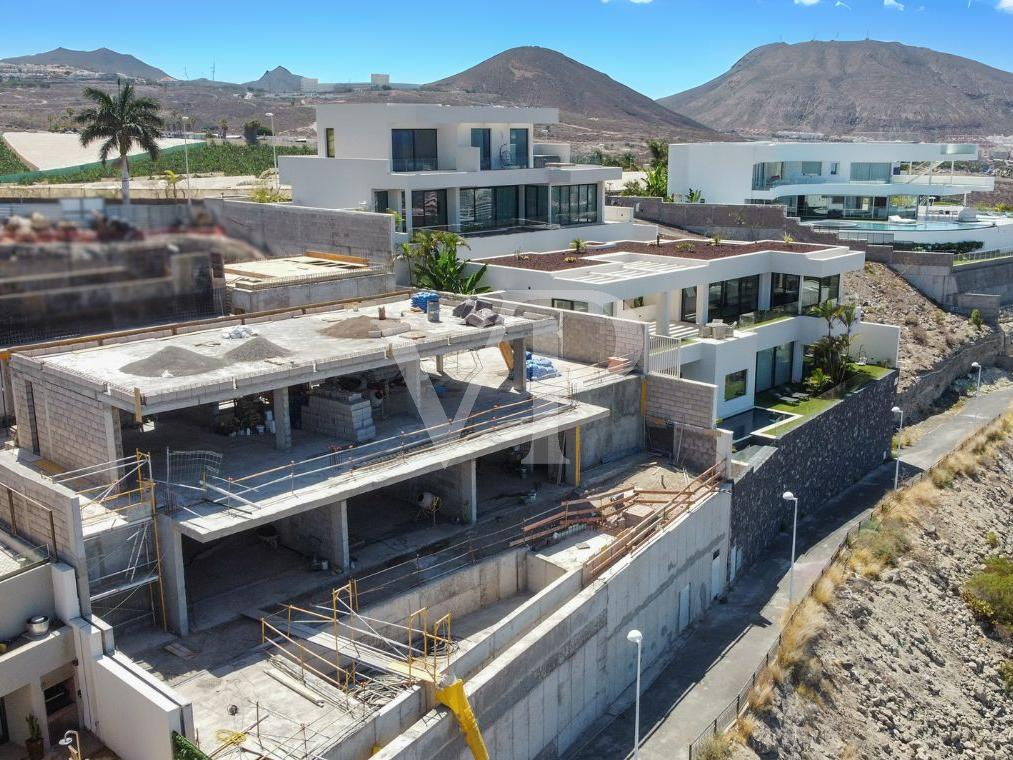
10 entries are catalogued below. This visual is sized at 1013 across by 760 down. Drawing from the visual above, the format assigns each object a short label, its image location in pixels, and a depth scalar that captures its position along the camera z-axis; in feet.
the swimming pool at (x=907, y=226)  214.07
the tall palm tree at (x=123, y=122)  157.58
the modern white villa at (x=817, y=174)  220.02
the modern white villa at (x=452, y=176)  147.33
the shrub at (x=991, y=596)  112.16
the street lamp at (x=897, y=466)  131.44
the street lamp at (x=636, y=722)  63.62
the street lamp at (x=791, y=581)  91.35
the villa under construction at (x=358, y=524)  62.69
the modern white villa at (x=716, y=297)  123.54
